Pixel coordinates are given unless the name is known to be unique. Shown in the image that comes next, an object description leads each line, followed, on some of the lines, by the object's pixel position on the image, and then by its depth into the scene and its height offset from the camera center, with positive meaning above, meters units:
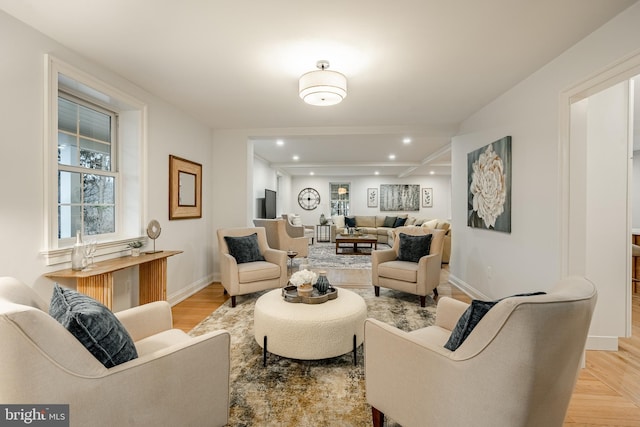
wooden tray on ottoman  2.35 -0.69
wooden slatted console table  2.25 -0.56
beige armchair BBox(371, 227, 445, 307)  3.55 -0.72
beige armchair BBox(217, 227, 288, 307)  3.51 -0.73
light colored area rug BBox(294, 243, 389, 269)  6.09 -1.09
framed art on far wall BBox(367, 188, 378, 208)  10.82 +0.45
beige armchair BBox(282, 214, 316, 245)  6.95 -0.47
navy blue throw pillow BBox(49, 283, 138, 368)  1.10 -0.45
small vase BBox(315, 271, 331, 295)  2.51 -0.61
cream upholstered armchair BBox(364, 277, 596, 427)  1.01 -0.58
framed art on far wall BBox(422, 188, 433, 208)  10.71 +0.49
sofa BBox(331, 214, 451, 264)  8.98 -0.41
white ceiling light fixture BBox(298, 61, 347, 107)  2.54 +1.07
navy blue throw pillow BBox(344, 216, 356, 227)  9.92 -0.34
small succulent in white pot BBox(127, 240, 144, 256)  2.92 -0.37
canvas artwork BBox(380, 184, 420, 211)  10.73 +0.49
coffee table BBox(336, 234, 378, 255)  7.39 -0.73
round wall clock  10.99 +0.42
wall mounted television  7.62 +0.17
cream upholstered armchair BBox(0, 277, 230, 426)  0.93 -0.61
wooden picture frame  3.70 +0.28
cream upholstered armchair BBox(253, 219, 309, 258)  5.77 -0.57
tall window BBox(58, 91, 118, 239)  2.54 +0.38
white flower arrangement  2.40 -0.54
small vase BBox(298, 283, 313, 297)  2.40 -0.64
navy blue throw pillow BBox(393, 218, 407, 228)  9.58 -0.36
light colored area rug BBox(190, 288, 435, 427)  1.67 -1.14
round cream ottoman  2.05 -0.83
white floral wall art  3.15 +0.29
